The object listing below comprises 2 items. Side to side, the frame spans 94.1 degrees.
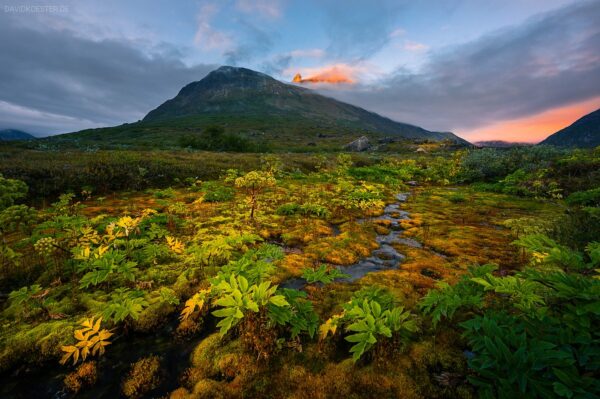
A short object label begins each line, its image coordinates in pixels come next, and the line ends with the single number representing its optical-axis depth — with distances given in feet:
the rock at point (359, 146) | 305.30
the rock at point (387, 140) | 399.44
